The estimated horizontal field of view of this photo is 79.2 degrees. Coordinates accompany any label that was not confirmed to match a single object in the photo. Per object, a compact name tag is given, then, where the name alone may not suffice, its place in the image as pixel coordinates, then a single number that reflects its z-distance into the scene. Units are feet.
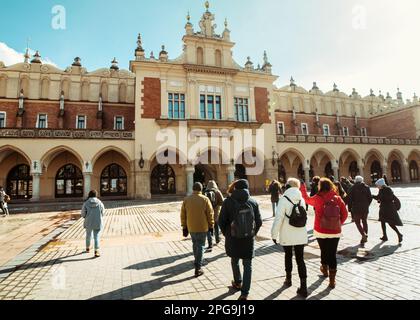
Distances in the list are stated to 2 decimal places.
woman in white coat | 12.97
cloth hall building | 71.46
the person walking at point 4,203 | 46.14
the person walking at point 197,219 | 15.78
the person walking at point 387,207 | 21.30
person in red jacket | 13.58
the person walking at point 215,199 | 22.67
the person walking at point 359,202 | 22.13
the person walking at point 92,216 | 20.66
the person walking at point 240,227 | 12.10
